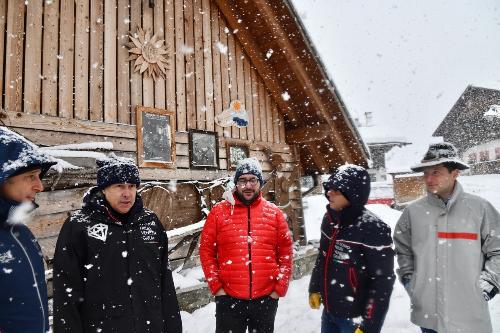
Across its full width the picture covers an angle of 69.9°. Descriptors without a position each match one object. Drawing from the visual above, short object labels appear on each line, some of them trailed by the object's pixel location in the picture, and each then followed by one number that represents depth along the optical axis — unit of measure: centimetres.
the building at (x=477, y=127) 2544
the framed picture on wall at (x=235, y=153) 704
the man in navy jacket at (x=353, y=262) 265
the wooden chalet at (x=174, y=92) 465
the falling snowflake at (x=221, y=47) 709
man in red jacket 319
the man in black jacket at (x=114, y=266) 228
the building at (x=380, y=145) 3006
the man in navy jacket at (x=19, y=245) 182
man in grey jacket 270
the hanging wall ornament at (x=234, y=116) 688
